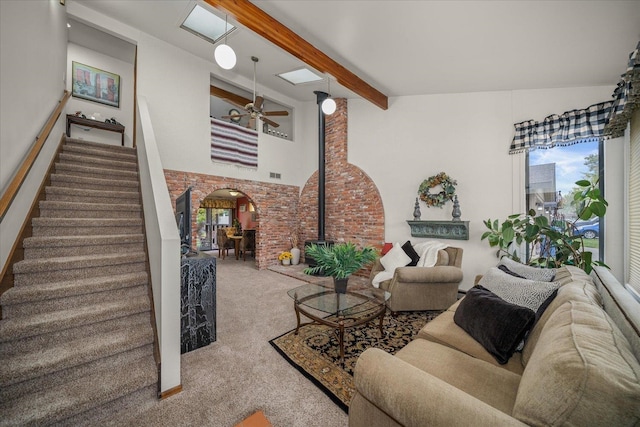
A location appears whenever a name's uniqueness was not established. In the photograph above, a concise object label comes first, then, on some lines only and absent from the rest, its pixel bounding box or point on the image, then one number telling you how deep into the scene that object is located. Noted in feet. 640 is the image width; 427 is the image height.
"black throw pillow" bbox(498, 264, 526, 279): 6.26
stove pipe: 18.58
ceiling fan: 14.60
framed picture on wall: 15.98
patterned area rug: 6.03
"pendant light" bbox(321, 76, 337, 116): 13.23
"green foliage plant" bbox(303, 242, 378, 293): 7.70
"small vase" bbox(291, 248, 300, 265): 20.33
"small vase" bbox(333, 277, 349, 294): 8.05
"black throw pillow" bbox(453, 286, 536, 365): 4.63
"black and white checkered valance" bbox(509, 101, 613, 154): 10.02
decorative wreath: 13.61
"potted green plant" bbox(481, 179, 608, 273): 8.62
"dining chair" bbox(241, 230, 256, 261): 23.29
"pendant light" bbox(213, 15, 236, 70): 9.64
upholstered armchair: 9.64
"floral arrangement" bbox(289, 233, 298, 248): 21.27
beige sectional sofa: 2.30
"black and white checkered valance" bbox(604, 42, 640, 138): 5.73
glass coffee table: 7.12
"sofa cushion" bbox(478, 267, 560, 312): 5.02
